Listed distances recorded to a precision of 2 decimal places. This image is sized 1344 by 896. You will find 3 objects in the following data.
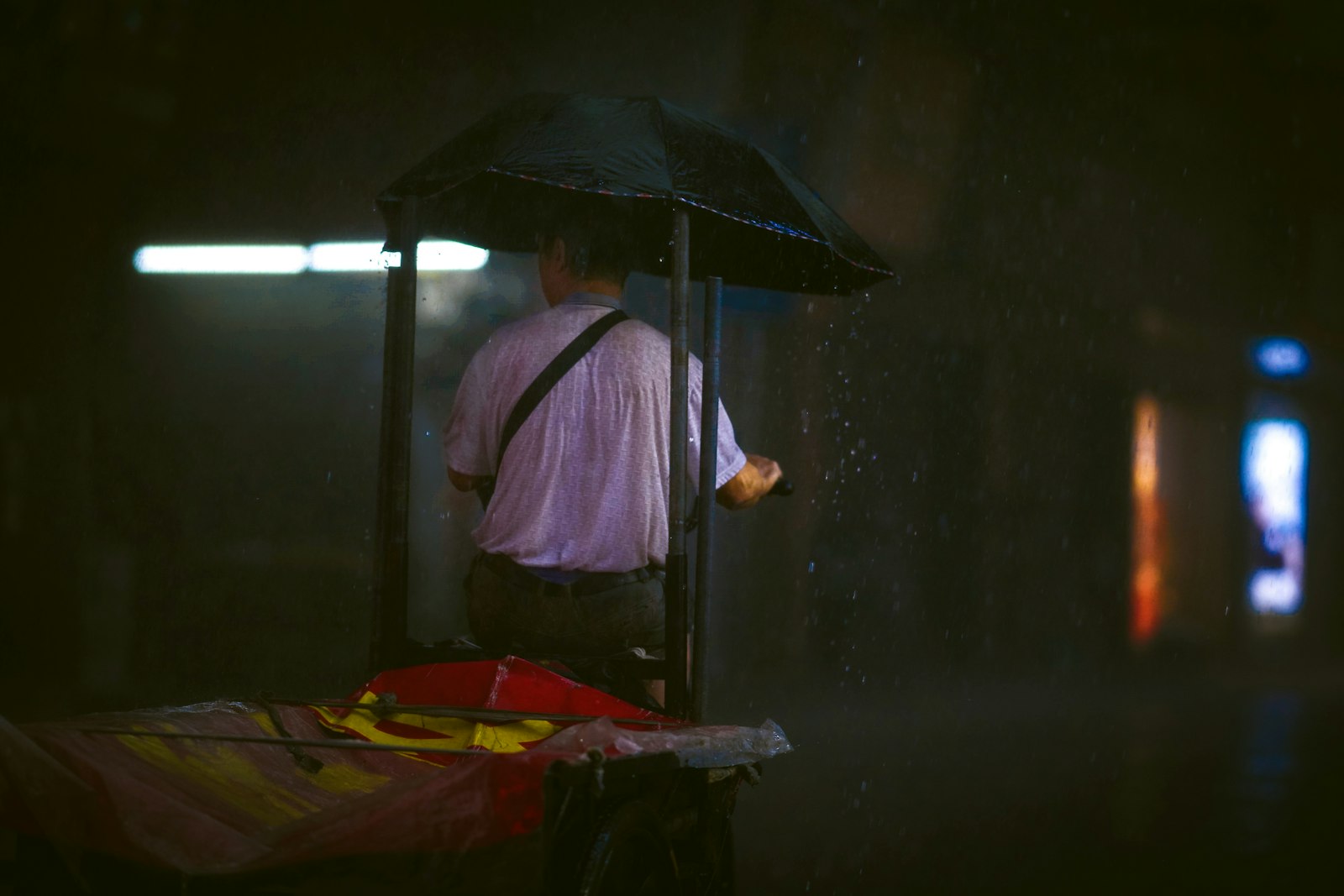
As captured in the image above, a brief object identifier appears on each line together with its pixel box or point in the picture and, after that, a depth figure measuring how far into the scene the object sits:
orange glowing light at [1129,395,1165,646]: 15.20
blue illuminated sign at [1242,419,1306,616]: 18.75
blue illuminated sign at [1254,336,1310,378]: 18.45
